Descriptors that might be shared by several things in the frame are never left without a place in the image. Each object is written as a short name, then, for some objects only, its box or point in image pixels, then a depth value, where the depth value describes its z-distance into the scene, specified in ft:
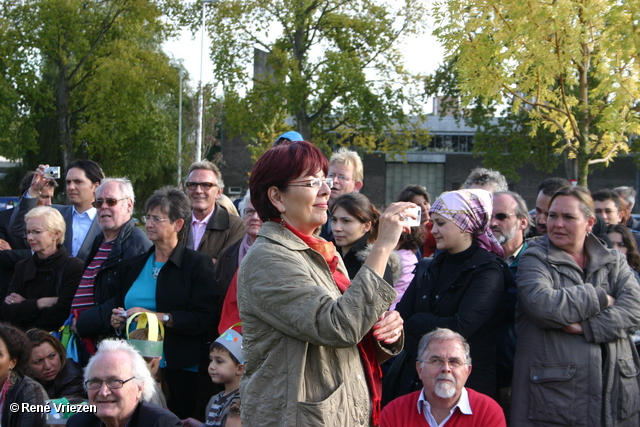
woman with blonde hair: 18.29
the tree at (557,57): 26.37
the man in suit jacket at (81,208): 20.54
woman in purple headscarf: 12.47
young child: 14.17
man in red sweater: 11.73
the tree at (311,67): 76.74
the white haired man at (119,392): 12.65
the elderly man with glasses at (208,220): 19.03
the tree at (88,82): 81.10
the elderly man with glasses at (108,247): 16.88
